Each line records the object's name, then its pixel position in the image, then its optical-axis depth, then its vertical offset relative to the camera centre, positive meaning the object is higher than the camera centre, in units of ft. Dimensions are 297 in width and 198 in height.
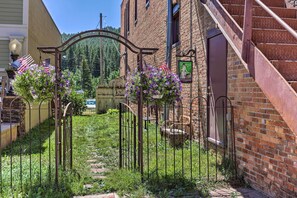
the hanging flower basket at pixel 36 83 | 13.78 +0.86
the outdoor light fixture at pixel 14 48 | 29.48 +5.22
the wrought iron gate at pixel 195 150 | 15.56 -3.19
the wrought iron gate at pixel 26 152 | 13.98 -3.52
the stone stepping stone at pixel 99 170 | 17.09 -3.90
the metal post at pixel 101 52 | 79.64 +13.48
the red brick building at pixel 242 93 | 11.84 +0.41
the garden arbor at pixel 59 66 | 14.28 +1.74
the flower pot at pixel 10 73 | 28.22 +2.64
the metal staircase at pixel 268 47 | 8.18 +1.80
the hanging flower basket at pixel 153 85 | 14.80 +0.79
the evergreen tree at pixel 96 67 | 183.52 +21.58
